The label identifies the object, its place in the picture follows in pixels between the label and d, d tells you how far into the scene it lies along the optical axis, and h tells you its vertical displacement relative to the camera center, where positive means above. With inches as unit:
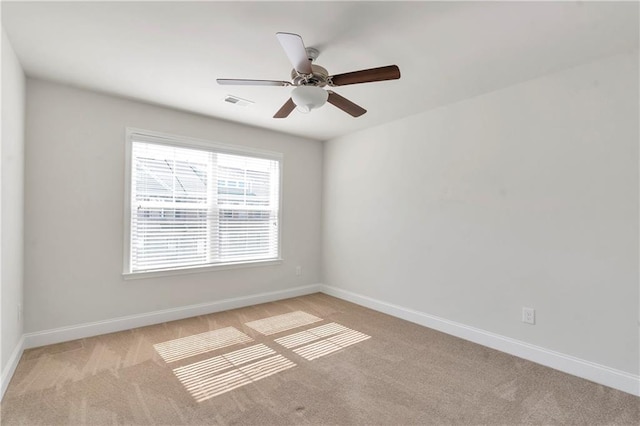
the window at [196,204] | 138.3 +5.3
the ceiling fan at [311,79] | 78.4 +36.9
